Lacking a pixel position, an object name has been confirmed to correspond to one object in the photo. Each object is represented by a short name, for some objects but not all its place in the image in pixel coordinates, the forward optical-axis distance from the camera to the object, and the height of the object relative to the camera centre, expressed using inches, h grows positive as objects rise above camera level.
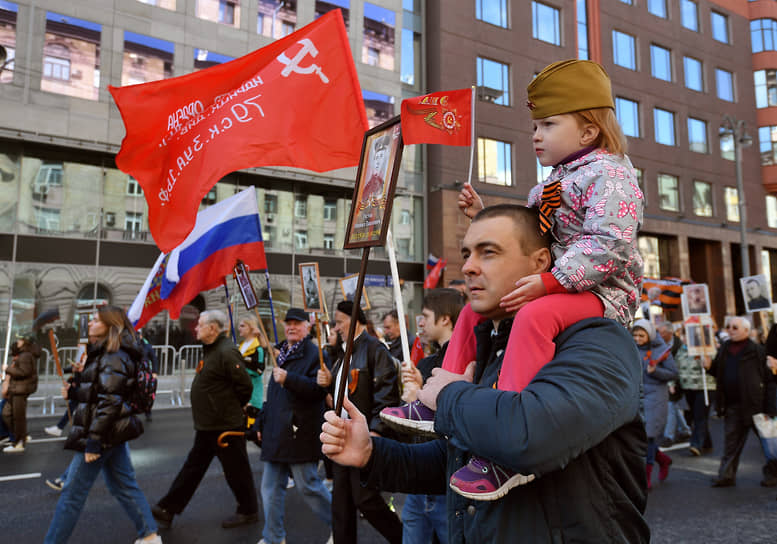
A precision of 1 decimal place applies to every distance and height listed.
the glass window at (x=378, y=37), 922.7 +463.0
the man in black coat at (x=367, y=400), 178.4 -27.8
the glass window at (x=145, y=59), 747.4 +345.8
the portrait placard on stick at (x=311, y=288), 241.1 +14.4
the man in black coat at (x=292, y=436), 201.5 -42.0
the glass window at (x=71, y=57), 697.6 +327.5
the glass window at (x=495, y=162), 980.6 +274.8
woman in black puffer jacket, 187.8 -36.1
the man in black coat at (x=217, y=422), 228.3 -41.2
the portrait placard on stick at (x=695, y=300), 478.6 +17.1
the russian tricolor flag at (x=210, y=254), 264.7 +31.6
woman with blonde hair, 322.7 -17.7
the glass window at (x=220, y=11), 796.6 +435.8
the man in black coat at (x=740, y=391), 283.5 -36.9
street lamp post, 830.5 +226.0
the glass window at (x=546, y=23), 1077.8 +565.5
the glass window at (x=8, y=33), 673.0 +340.9
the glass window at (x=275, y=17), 839.7 +450.8
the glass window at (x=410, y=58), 974.4 +451.7
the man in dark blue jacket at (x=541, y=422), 53.3 -9.8
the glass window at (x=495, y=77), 1003.3 +430.0
